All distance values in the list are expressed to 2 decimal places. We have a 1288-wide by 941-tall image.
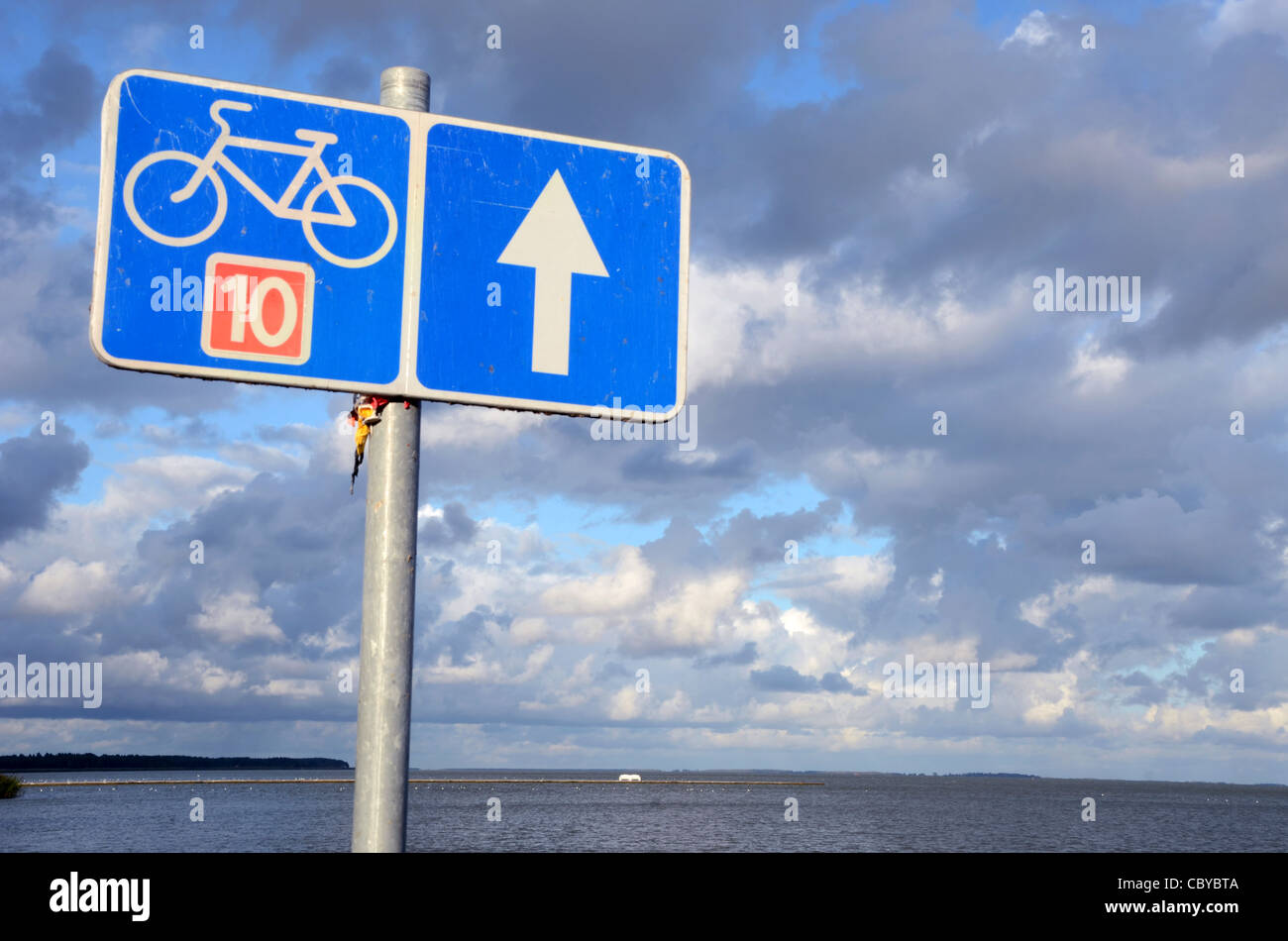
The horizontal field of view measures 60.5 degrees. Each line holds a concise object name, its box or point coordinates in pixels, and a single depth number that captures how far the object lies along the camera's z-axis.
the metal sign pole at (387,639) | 3.19
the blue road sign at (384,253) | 3.39
